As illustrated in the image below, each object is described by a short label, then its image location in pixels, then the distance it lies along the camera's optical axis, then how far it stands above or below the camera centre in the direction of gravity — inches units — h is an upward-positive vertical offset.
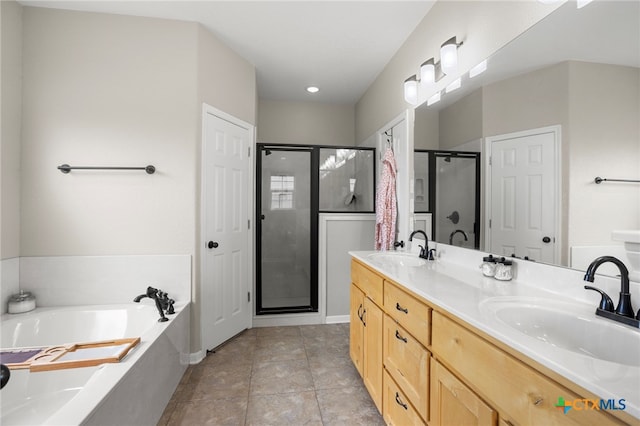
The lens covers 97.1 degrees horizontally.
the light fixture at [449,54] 68.2 +38.7
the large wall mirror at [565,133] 37.2 +12.8
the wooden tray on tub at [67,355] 55.8 -29.8
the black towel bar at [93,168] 84.2 +13.5
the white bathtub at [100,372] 46.5 -33.0
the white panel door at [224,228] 95.0 -5.6
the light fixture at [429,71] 76.7 +38.8
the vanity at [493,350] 23.5 -15.3
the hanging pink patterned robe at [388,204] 101.7 +3.4
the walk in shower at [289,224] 123.5 -4.9
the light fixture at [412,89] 86.7 +38.2
